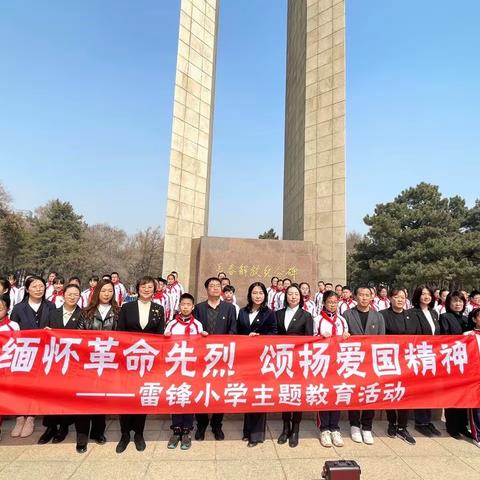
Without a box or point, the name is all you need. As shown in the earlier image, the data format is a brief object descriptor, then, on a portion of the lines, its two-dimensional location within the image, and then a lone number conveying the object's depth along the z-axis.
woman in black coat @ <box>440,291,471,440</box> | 4.11
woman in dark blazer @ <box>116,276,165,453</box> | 3.65
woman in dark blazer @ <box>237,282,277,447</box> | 3.79
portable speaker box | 2.59
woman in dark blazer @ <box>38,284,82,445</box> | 3.71
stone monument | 13.72
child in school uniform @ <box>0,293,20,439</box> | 3.70
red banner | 3.55
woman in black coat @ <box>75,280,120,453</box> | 3.70
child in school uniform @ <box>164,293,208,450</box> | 3.65
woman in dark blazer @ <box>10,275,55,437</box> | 3.83
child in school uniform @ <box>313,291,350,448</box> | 3.77
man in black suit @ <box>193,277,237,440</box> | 3.87
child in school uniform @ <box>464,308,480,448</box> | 3.93
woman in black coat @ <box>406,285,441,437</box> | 4.17
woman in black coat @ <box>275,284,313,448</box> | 3.83
